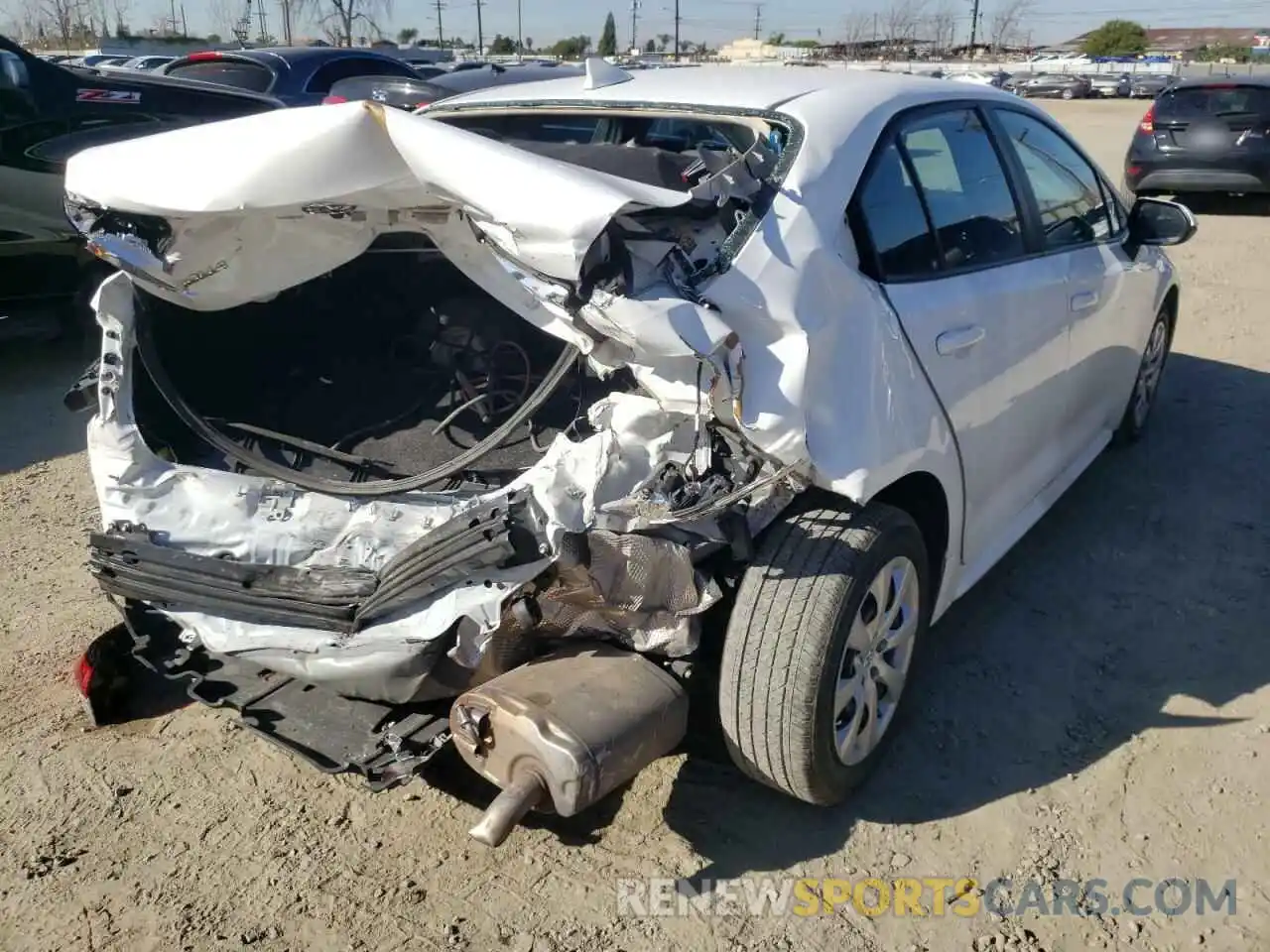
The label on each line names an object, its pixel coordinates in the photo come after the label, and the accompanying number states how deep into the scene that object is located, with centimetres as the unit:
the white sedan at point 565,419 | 225
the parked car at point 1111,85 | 4138
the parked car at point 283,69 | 855
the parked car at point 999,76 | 3164
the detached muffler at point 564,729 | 228
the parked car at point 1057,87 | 4059
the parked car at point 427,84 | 650
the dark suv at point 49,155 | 578
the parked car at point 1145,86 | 4088
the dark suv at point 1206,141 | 1185
